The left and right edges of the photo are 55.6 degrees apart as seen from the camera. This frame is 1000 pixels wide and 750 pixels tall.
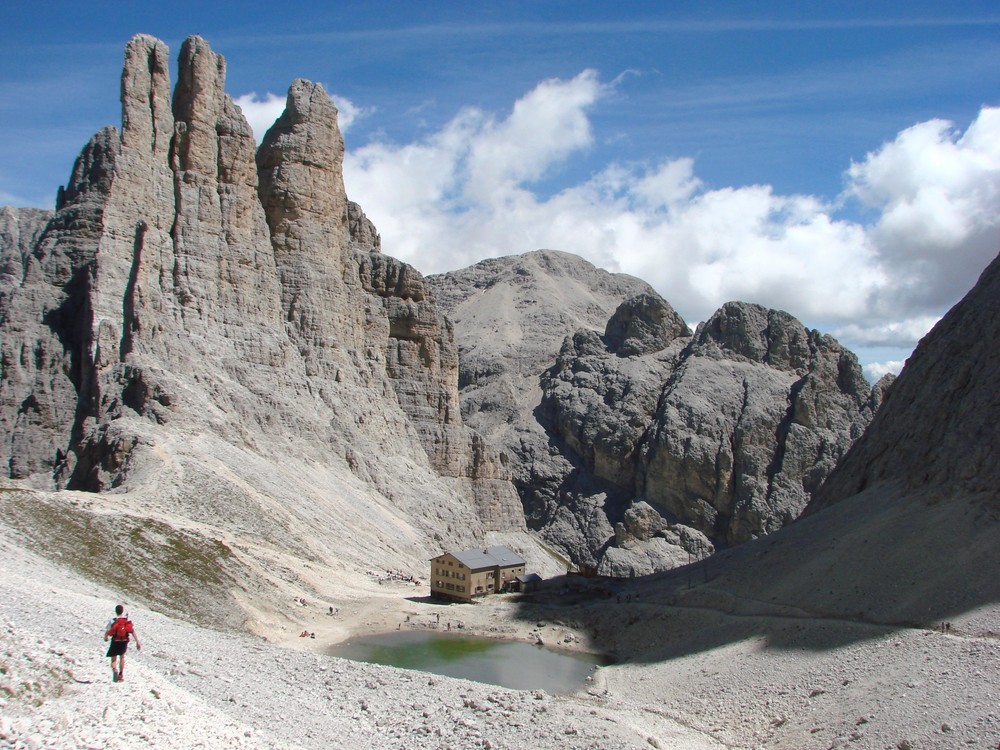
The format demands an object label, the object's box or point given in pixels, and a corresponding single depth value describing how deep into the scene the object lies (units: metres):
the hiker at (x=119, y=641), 22.72
